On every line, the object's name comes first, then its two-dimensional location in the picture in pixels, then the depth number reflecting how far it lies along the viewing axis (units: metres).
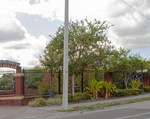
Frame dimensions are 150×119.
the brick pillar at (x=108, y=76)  20.93
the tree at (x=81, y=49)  14.55
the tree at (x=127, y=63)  18.81
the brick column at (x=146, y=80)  26.60
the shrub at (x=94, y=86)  17.34
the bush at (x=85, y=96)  15.99
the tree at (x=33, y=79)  17.16
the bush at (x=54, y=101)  13.76
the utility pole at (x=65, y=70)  11.45
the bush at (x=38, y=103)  13.22
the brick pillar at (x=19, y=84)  14.59
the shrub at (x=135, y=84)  22.89
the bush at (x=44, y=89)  16.79
